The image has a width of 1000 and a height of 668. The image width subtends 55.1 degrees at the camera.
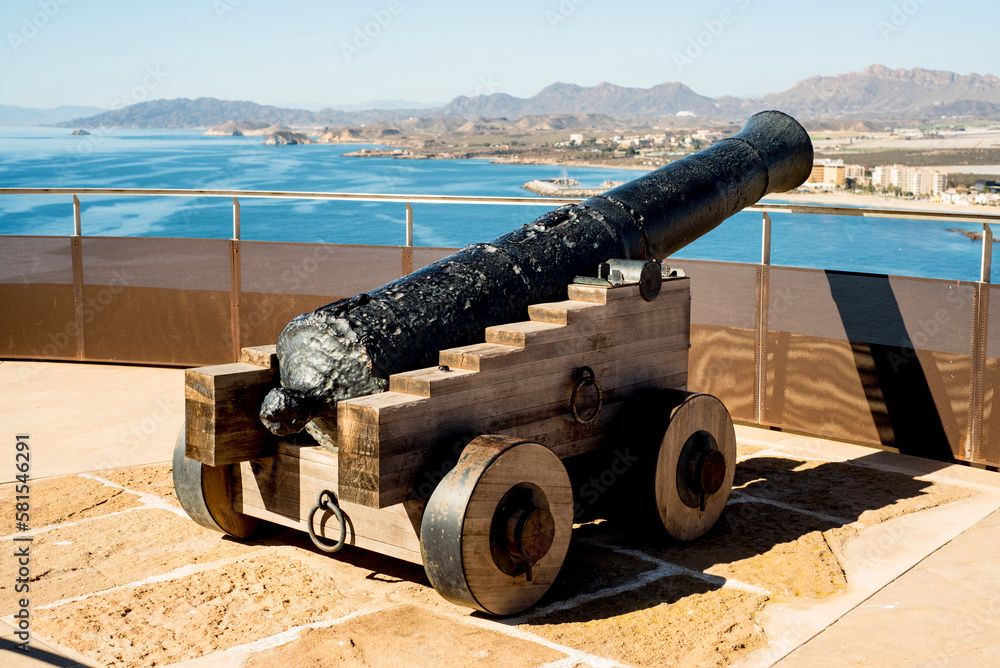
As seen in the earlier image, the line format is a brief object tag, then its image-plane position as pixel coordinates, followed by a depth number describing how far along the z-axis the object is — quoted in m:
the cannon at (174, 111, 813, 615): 3.21
